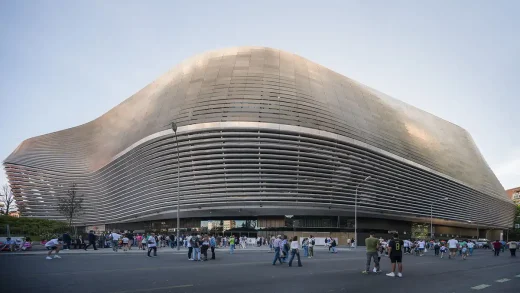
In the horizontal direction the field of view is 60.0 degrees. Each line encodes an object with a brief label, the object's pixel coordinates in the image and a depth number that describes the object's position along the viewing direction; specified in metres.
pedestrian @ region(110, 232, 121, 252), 38.19
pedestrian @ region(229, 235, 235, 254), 39.11
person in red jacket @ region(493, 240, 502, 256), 43.12
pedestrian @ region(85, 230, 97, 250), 38.42
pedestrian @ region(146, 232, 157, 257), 30.47
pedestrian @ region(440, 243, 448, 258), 42.41
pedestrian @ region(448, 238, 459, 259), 37.22
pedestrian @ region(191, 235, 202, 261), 27.62
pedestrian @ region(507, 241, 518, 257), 40.91
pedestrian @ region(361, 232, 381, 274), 19.47
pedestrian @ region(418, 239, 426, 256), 43.02
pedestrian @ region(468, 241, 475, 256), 47.06
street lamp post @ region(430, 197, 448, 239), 83.62
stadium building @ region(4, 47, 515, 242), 61.22
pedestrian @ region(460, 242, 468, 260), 37.19
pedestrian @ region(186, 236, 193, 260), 28.02
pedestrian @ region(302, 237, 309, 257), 34.75
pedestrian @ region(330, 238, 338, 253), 44.72
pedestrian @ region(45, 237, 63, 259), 26.16
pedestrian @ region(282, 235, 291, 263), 25.08
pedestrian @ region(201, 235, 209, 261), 27.47
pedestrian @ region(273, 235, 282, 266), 24.33
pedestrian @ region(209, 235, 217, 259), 29.14
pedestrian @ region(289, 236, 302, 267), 23.10
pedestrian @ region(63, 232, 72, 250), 37.14
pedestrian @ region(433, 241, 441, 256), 42.97
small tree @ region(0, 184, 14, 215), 91.11
